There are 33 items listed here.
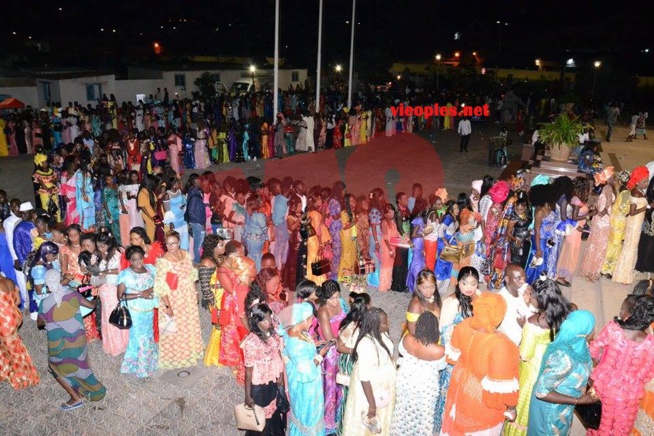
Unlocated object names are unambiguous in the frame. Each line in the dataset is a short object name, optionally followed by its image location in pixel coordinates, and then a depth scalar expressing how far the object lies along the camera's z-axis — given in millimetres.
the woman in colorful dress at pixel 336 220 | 7434
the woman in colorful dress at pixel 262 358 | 4027
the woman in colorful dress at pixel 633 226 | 7258
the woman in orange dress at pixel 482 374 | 3756
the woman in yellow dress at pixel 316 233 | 7324
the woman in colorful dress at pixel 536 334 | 4074
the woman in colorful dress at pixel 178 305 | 5297
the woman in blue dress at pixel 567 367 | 3686
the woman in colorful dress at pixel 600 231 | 7547
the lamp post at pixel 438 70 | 39319
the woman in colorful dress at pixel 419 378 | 3930
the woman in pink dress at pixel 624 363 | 3955
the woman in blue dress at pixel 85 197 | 8930
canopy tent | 16469
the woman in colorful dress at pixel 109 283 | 5758
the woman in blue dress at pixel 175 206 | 7877
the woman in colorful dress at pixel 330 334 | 4520
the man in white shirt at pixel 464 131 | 18344
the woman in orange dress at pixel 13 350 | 4949
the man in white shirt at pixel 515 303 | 4699
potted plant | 9828
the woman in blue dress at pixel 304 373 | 4090
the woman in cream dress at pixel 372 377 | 3824
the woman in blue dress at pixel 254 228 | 7262
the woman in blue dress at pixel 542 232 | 7070
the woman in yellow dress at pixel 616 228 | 7461
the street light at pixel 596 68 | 35612
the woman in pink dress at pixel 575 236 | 7223
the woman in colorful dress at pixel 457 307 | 4602
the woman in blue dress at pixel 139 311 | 5215
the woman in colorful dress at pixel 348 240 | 7426
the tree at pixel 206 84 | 28469
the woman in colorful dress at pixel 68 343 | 4750
